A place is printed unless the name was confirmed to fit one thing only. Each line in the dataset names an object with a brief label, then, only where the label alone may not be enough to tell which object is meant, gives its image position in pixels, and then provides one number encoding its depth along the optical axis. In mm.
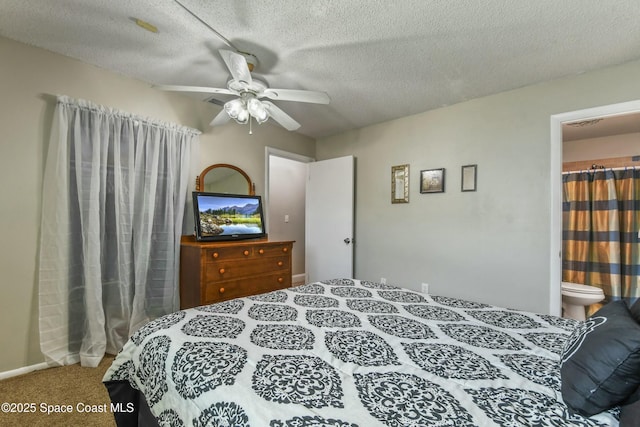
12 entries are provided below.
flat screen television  2859
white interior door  3832
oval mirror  3086
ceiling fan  1877
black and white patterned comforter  775
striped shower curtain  3287
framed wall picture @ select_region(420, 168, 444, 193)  3225
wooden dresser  2539
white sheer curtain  2158
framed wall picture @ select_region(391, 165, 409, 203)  3490
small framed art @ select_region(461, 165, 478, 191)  2998
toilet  2934
